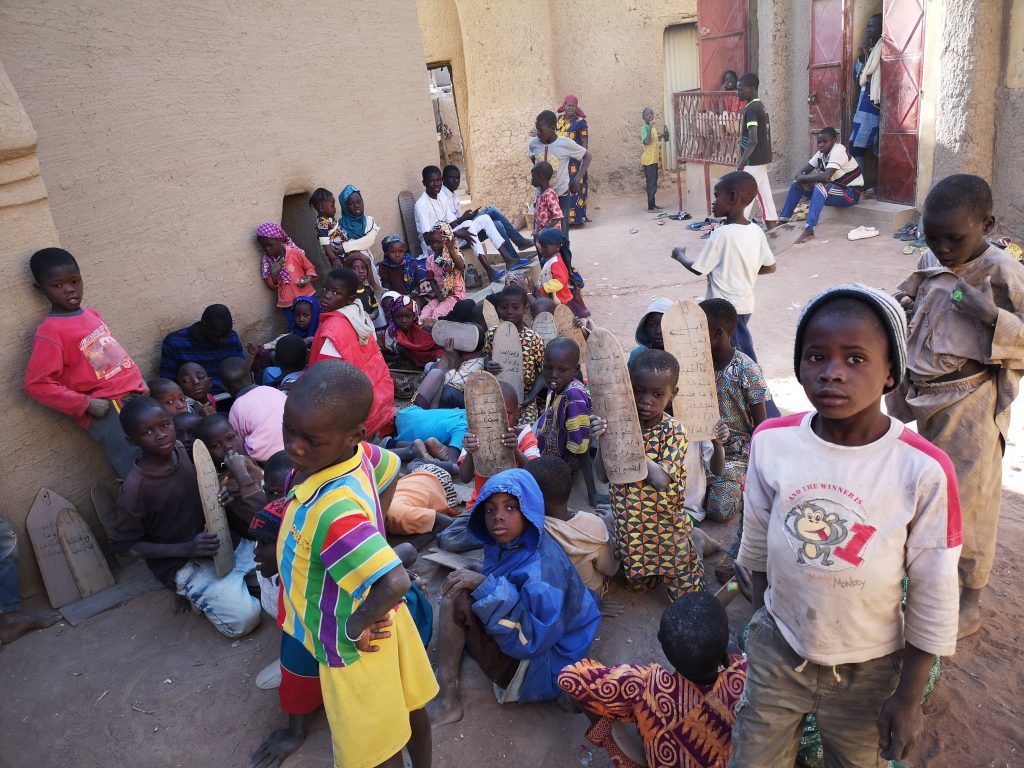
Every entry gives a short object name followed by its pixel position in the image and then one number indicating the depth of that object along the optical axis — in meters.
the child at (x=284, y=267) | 5.92
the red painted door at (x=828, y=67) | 9.36
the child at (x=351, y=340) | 4.58
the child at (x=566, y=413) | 3.65
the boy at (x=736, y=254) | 4.34
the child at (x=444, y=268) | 6.95
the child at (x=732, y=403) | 3.60
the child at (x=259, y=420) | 3.96
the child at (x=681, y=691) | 2.05
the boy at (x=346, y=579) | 1.84
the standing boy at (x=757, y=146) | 9.41
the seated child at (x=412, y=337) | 5.96
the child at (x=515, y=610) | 2.56
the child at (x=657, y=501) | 2.98
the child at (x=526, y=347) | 4.61
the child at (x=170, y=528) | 3.26
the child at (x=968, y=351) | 2.41
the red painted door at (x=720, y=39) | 11.06
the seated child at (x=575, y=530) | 2.97
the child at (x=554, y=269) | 6.29
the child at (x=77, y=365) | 3.53
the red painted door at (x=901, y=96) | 8.18
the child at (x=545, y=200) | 8.08
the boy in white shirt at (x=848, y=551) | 1.50
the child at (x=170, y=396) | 3.90
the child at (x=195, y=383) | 4.45
